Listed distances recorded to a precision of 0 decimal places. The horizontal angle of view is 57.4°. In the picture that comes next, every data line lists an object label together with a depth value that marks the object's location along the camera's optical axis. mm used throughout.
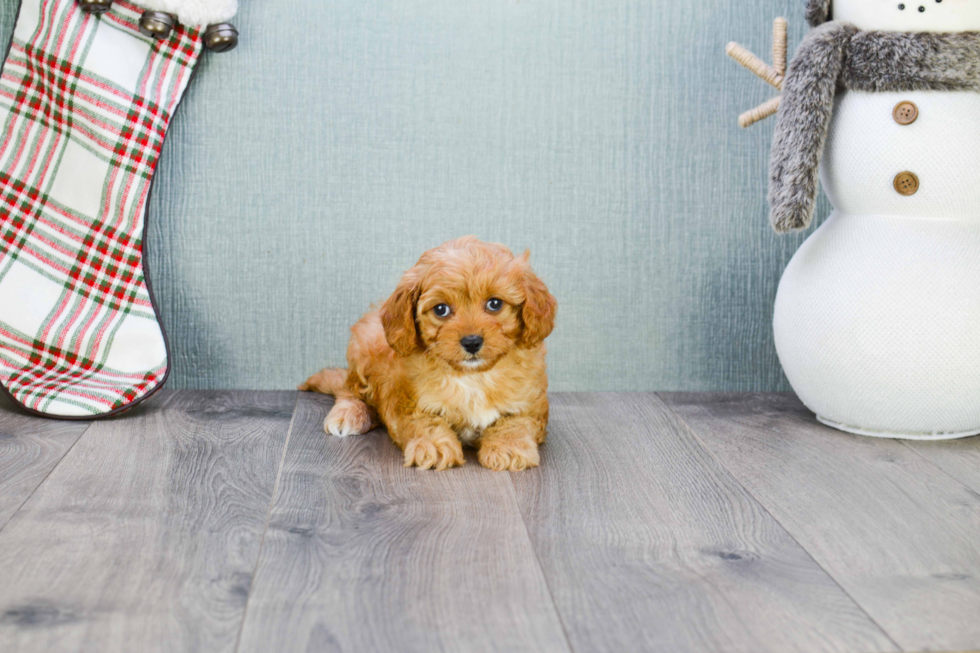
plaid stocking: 1896
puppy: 1544
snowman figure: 1684
